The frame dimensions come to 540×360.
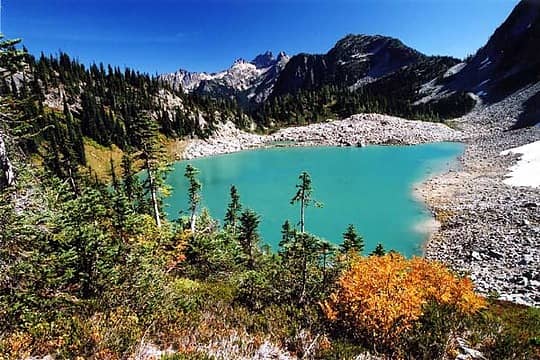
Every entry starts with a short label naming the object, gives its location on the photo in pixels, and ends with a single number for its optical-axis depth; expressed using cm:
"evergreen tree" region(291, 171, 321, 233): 2412
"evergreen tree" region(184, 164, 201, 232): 3469
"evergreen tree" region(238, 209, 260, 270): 3014
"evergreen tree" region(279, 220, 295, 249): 3168
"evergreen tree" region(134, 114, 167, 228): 2569
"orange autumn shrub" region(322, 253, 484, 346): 1152
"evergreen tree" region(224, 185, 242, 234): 4088
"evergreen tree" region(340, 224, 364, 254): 2830
